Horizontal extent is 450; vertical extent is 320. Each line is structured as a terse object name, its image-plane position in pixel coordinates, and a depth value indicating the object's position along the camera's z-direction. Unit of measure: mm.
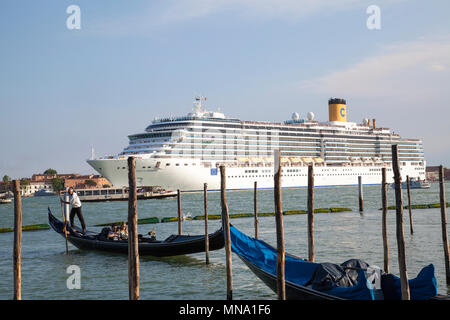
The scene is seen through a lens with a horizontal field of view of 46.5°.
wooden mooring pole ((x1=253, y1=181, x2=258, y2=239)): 17500
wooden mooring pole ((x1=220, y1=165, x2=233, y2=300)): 10039
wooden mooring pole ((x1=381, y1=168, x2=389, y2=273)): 11531
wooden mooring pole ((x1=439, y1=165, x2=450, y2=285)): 11164
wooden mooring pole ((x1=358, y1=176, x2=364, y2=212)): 32156
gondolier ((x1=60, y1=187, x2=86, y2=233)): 17391
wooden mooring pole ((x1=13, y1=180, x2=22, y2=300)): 8758
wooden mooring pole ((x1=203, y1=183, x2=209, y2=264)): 14555
